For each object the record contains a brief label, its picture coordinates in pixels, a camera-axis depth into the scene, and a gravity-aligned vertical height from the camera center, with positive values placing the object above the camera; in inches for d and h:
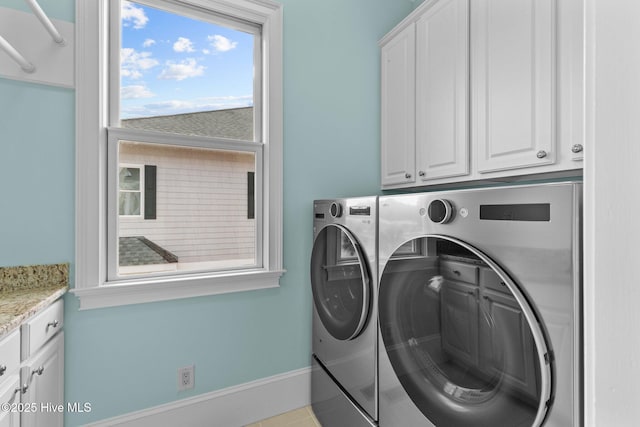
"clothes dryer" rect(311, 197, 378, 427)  52.6 -19.5
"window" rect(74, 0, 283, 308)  57.7 +13.8
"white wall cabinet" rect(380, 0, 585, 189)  43.4 +21.1
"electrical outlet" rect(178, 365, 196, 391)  65.0 -35.1
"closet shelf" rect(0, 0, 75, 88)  52.0 +28.9
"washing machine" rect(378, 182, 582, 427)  27.4 -10.4
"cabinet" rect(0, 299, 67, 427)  38.2 -22.9
